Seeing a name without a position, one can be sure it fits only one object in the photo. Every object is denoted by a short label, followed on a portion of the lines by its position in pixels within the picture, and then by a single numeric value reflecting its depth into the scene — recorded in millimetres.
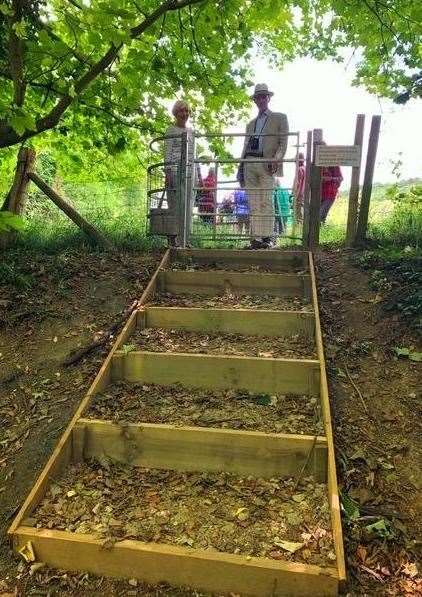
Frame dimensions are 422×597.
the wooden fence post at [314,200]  6762
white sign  6562
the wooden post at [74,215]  6828
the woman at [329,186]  8953
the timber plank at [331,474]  2559
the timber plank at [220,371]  3994
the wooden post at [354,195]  6906
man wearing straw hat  6891
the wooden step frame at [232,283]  5680
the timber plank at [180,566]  2520
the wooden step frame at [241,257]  6320
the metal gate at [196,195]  6664
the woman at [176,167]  6660
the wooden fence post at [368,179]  6824
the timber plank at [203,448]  3250
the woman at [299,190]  6980
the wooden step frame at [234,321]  4797
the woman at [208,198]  7357
